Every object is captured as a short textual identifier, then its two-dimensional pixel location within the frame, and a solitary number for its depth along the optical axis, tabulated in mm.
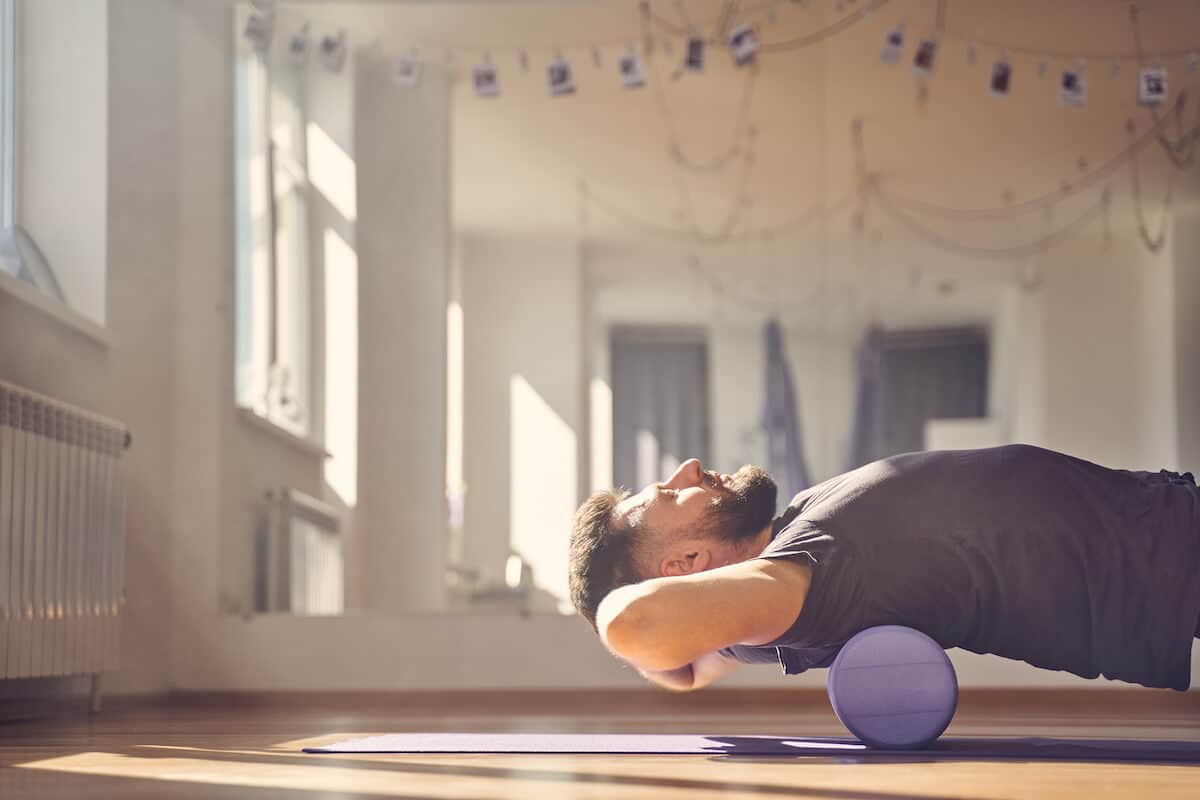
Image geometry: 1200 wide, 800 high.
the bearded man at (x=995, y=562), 1759
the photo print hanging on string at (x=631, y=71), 4074
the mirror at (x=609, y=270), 3785
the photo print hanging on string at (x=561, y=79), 4188
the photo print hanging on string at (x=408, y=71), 4203
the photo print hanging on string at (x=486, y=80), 4203
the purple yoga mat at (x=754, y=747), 1919
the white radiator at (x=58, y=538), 2838
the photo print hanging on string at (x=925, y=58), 4008
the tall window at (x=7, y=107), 3494
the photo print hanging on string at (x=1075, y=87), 3920
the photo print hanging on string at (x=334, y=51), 4309
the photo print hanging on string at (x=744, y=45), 3930
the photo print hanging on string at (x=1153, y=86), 3877
